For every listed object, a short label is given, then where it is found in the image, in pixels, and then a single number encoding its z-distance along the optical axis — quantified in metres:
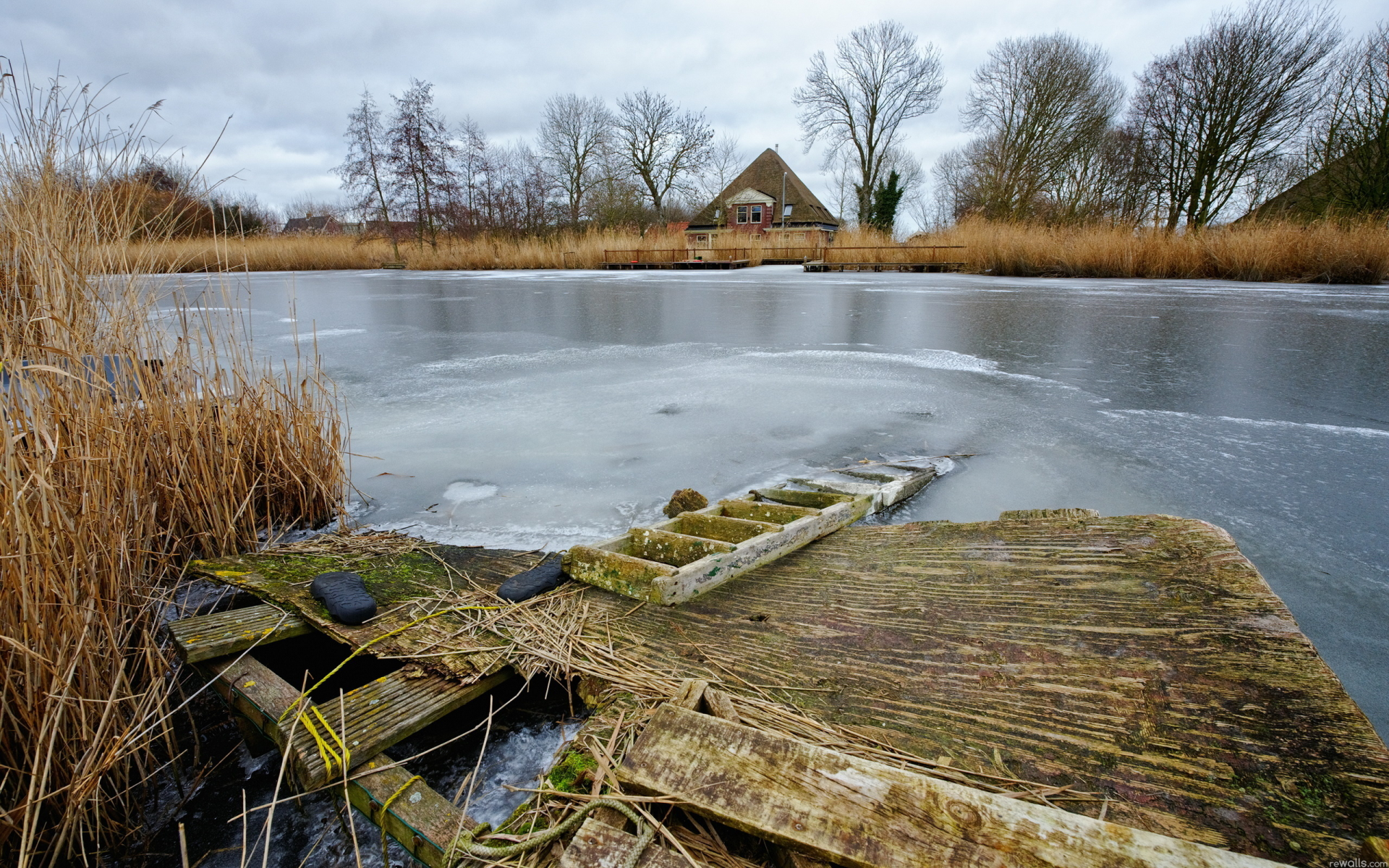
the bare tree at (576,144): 34.25
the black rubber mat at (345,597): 1.93
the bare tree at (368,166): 26.64
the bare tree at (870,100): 30.78
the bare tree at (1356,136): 18.22
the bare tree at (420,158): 26.75
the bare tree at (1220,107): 19.67
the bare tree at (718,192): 36.88
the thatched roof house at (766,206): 41.09
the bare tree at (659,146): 35.16
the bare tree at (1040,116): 25.03
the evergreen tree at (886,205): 32.88
